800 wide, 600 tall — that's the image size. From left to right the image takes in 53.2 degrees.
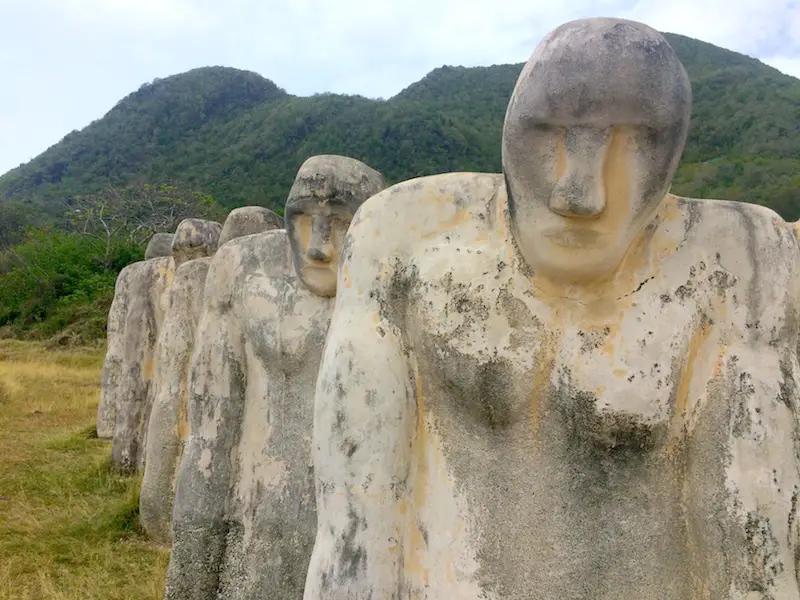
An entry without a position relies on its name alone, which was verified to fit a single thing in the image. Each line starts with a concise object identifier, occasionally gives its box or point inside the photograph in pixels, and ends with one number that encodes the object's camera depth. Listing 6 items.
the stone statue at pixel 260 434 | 2.68
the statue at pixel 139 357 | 6.57
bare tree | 26.83
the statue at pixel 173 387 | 4.79
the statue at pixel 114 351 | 8.46
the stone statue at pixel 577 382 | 1.33
